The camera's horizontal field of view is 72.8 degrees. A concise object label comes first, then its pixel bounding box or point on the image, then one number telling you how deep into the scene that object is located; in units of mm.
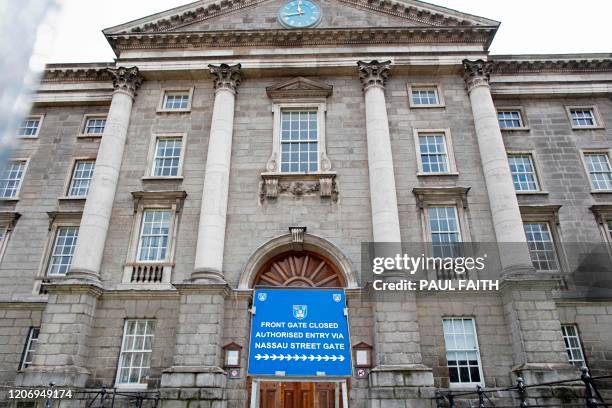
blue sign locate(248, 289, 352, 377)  13984
